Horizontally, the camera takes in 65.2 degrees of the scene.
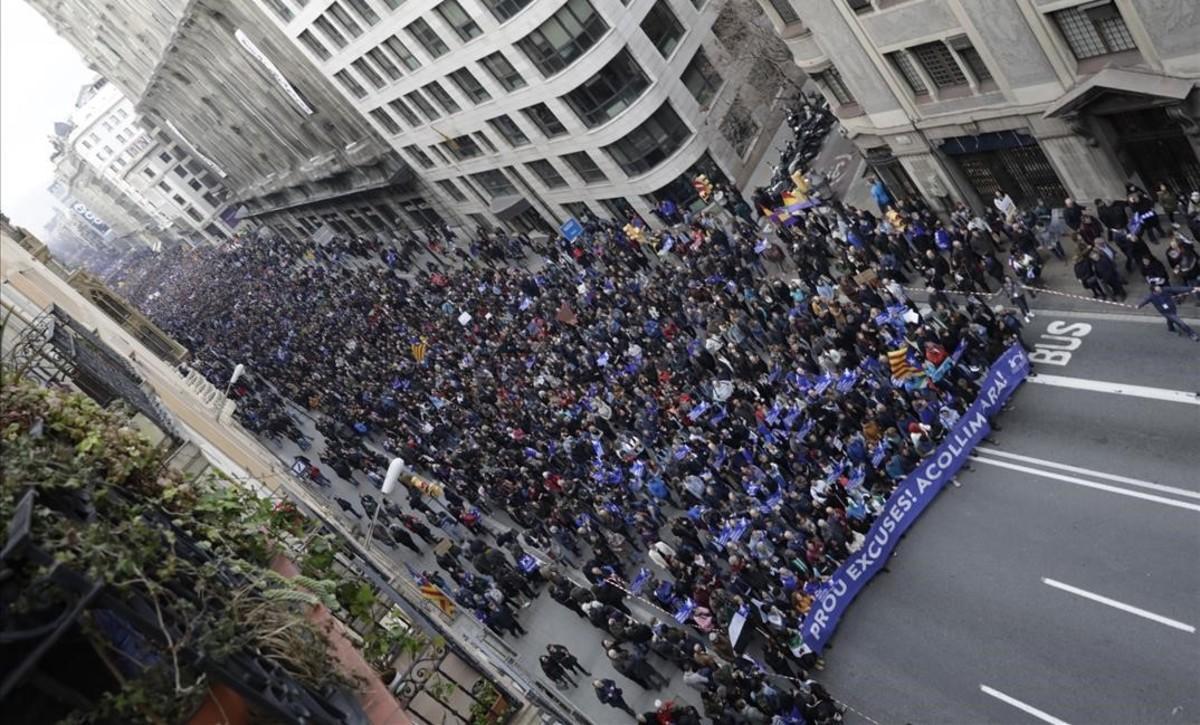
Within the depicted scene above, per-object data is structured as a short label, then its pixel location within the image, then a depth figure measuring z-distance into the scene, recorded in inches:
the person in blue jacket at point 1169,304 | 824.3
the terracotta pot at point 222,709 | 306.5
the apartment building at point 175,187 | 5022.1
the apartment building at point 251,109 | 2775.6
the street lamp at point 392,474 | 987.5
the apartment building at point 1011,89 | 924.0
